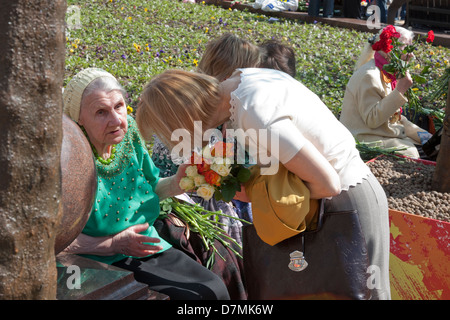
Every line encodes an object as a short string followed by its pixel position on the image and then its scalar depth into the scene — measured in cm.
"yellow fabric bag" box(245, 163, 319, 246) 224
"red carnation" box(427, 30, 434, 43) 539
